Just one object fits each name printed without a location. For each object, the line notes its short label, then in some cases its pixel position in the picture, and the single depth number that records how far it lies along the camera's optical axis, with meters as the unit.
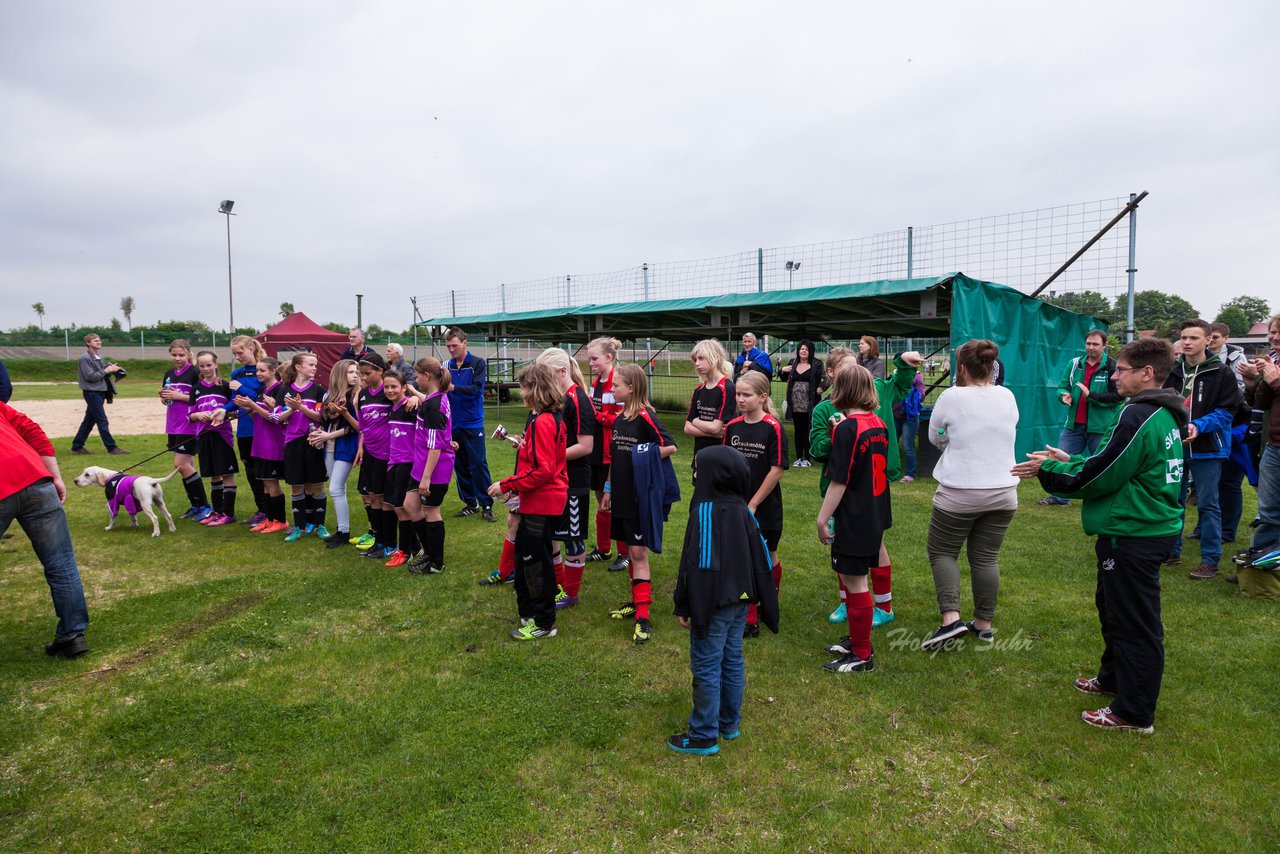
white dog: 6.92
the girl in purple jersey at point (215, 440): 7.34
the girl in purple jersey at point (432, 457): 5.38
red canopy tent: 28.88
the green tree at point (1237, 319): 56.39
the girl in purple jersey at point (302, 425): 6.66
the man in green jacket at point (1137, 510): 3.20
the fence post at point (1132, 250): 9.91
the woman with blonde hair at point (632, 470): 4.54
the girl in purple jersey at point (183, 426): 7.55
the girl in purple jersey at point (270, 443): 6.86
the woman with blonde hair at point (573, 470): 4.77
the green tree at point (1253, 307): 67.56
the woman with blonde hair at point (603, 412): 5.27
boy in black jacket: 3.10
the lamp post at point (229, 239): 30.66
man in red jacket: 4.02
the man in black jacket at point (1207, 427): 5.39
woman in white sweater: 3.88
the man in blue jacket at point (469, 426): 7.71
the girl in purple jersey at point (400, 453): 5.65
